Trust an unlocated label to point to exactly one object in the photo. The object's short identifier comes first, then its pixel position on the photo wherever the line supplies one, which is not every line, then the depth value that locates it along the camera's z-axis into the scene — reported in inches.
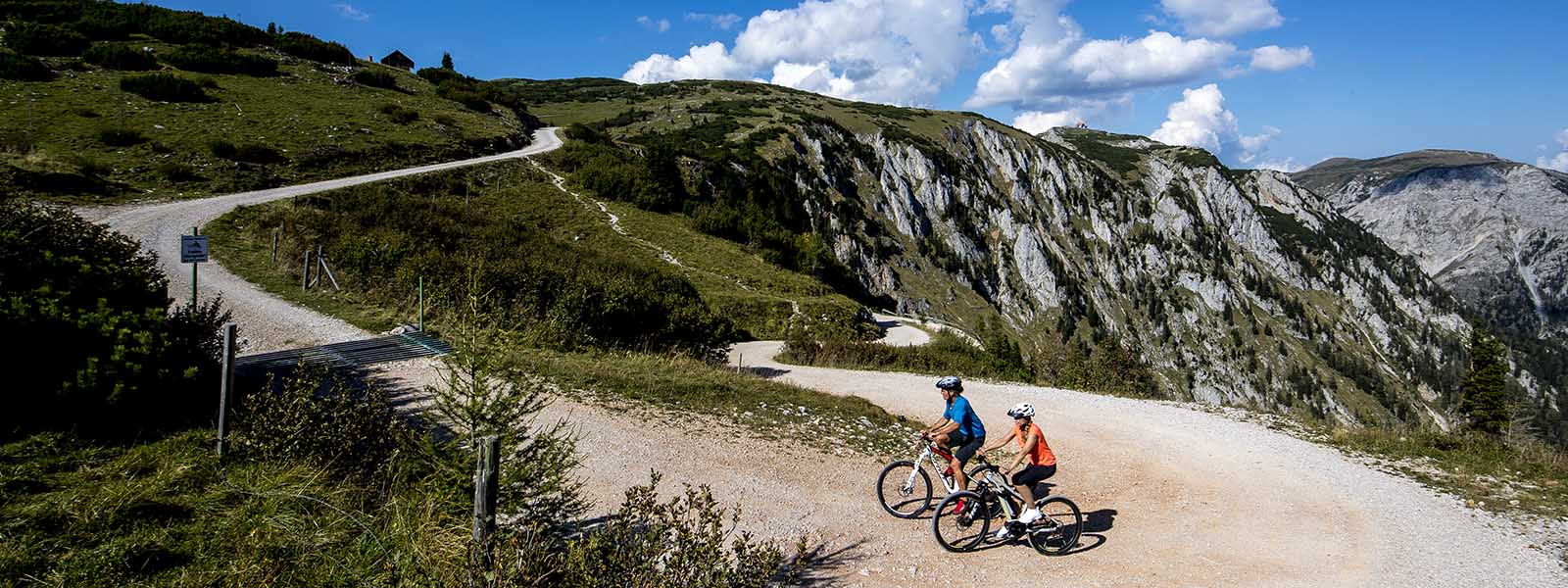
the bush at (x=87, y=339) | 297.3
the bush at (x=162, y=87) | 1590.8
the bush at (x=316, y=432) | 287.0
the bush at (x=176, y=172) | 1229.1
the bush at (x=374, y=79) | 2155.5
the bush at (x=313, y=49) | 2314.2
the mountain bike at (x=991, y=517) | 349.1
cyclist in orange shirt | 345.1
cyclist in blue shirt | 378.3
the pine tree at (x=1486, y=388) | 1692.9
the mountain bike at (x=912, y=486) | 378.9
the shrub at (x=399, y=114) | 1883.6
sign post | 482.1
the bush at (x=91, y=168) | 1147.9
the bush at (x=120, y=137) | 1304.1
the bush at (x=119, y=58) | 1723.7
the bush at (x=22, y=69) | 1508.4
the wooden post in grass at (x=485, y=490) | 190.5
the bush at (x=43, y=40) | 1679.4
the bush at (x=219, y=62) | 1857.8
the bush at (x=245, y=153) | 1380.4
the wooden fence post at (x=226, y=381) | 287.1
